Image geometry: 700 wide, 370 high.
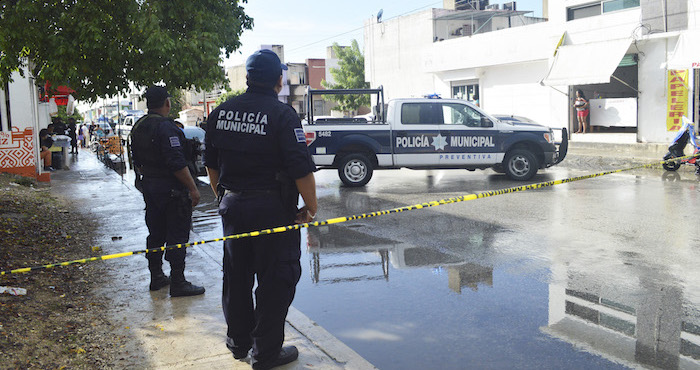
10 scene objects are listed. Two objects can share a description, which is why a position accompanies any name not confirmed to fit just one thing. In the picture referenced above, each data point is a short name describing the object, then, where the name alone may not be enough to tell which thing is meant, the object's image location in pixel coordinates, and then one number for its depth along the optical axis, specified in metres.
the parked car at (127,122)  48.78
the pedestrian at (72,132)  27.28
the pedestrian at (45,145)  18.14
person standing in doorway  22.67
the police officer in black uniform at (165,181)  5.49
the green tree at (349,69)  52.12
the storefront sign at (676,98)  19.55
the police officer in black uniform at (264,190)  3.83
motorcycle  13.97
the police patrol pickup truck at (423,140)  13.15
